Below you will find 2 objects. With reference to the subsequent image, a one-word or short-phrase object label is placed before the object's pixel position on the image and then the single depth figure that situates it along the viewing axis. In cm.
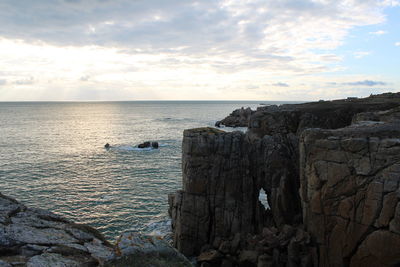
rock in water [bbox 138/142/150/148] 7319
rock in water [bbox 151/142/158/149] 7238
